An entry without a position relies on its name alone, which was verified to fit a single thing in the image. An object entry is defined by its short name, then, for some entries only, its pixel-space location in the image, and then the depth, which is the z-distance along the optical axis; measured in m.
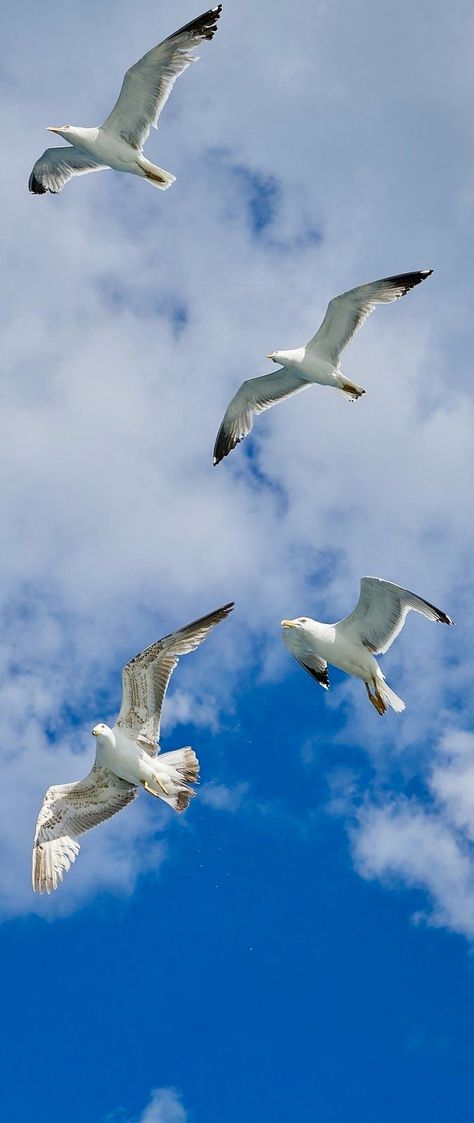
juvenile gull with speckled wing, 16.59
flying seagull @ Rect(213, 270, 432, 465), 20.48
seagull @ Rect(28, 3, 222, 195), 19.84
